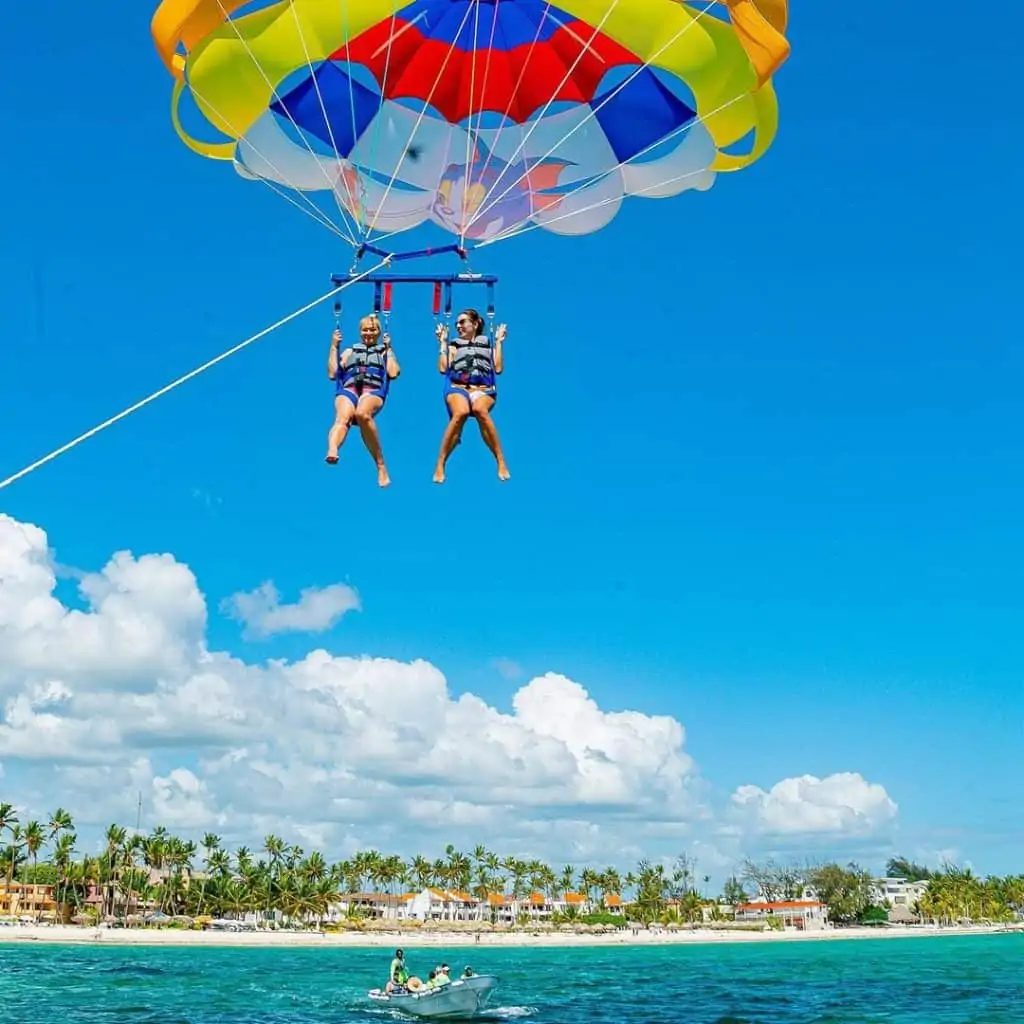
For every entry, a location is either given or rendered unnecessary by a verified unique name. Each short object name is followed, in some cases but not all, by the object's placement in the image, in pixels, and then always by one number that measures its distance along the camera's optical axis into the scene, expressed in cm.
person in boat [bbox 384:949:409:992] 3077
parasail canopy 1224
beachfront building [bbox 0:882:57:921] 9556
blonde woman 1031
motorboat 2945
